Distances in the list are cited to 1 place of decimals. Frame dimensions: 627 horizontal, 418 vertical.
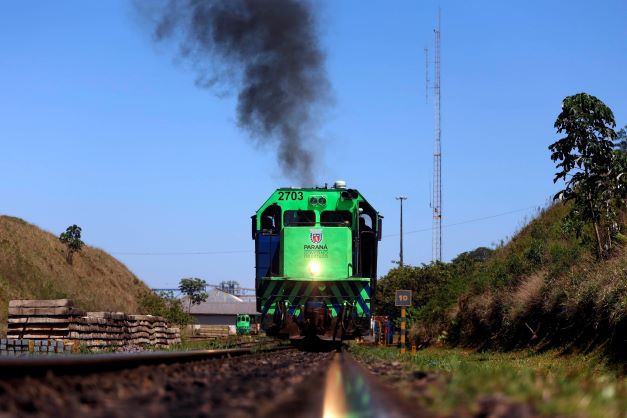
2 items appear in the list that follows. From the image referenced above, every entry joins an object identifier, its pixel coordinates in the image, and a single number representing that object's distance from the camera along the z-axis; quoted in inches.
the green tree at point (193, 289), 5797.2
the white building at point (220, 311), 5516.7
